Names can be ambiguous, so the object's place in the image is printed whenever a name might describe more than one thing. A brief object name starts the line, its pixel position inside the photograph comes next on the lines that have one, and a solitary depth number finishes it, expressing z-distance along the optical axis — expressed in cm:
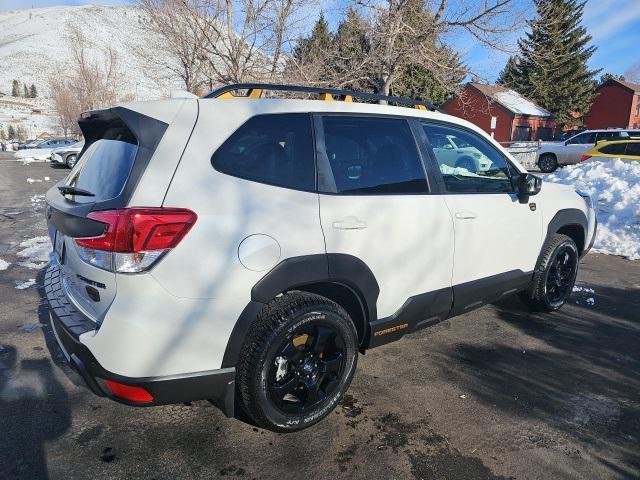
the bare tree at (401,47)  1322
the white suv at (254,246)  218
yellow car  1470
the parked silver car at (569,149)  2098
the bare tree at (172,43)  1415
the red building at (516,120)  4088
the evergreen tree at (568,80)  4312
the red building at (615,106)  5153
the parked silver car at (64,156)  2184
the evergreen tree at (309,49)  1483
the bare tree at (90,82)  4056
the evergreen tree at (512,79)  4400
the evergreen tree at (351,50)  1401
